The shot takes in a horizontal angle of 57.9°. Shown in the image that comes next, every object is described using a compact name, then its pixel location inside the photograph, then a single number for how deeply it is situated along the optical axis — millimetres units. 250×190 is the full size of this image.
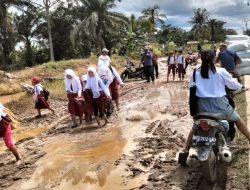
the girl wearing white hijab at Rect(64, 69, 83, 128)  5747
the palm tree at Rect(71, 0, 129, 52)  20613
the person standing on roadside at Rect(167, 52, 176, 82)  10606
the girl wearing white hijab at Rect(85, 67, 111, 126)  5570
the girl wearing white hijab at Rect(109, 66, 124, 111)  6453
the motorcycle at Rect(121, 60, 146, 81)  12272
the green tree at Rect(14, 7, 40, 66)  20424
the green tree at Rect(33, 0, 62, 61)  18679
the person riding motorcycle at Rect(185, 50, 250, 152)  3031
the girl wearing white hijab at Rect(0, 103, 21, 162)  4265
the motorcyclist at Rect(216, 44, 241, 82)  6336
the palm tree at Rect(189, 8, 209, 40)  38615
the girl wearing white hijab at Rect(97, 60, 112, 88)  6218
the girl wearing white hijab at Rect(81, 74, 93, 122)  5772
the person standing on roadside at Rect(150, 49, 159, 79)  11302
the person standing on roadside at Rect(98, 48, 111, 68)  6311
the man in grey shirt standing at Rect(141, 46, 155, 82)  10581
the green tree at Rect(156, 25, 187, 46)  31949
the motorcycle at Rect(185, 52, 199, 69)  13412
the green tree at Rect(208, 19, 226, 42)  40250
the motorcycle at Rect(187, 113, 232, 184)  2852
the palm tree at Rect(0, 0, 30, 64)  16493
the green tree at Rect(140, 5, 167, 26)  33553
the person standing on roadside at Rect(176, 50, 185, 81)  10464
